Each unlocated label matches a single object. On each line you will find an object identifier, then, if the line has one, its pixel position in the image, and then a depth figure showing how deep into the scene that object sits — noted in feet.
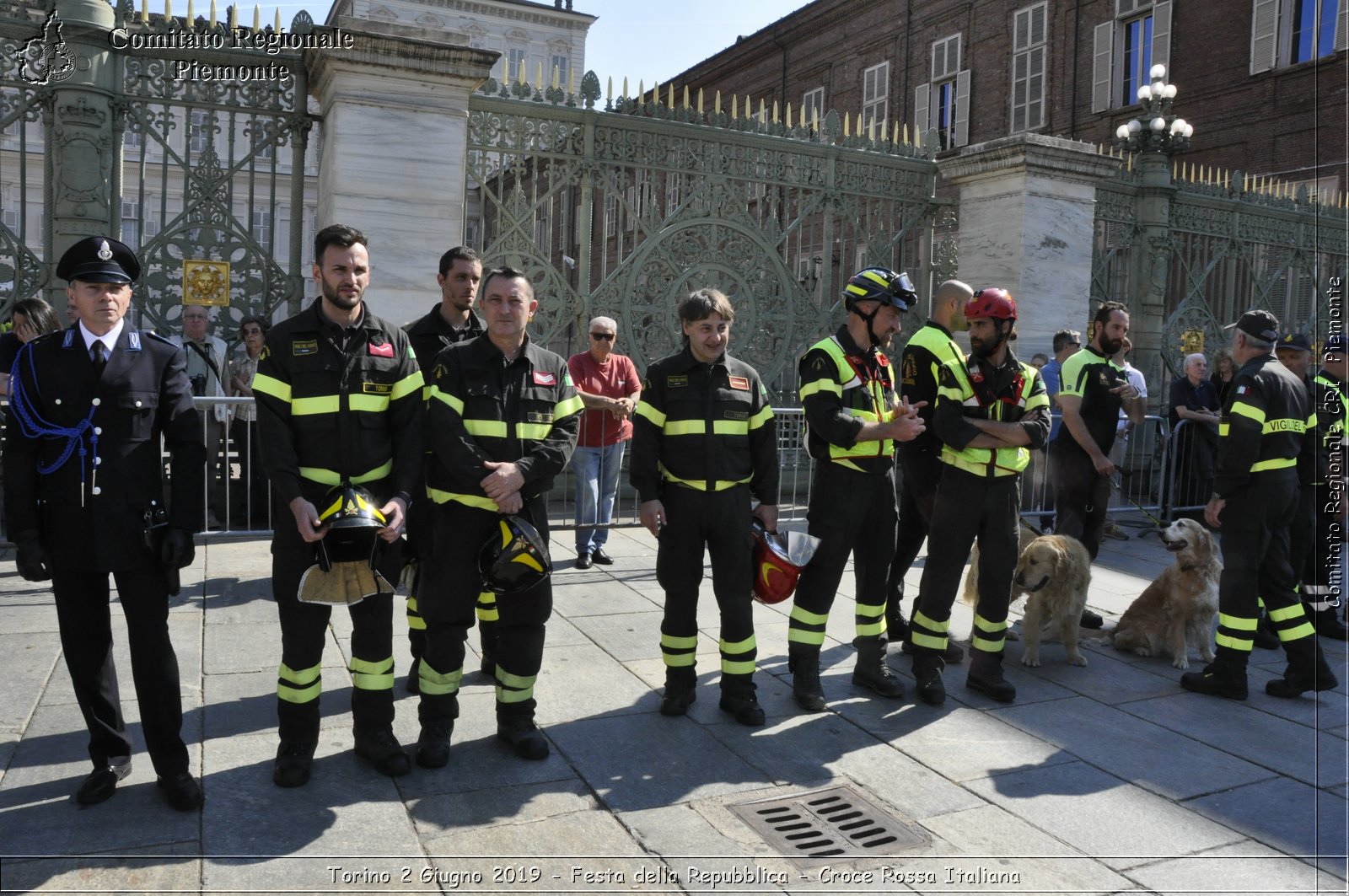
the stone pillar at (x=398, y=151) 28.71
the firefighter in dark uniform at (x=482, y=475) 14.64
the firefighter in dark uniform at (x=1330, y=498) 20.52
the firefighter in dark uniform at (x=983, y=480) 17.98
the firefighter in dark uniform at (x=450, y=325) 17.21
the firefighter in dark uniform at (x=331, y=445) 13.70
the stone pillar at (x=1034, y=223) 38.06
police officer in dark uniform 12.80
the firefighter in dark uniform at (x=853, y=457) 17.43
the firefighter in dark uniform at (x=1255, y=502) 19.10
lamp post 45.03
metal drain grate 12.69
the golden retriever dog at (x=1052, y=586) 19.99
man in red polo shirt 27.07
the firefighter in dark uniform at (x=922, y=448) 19.08
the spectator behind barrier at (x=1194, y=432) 36.42
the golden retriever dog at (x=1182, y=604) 20.45
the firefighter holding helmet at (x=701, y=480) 16.58
